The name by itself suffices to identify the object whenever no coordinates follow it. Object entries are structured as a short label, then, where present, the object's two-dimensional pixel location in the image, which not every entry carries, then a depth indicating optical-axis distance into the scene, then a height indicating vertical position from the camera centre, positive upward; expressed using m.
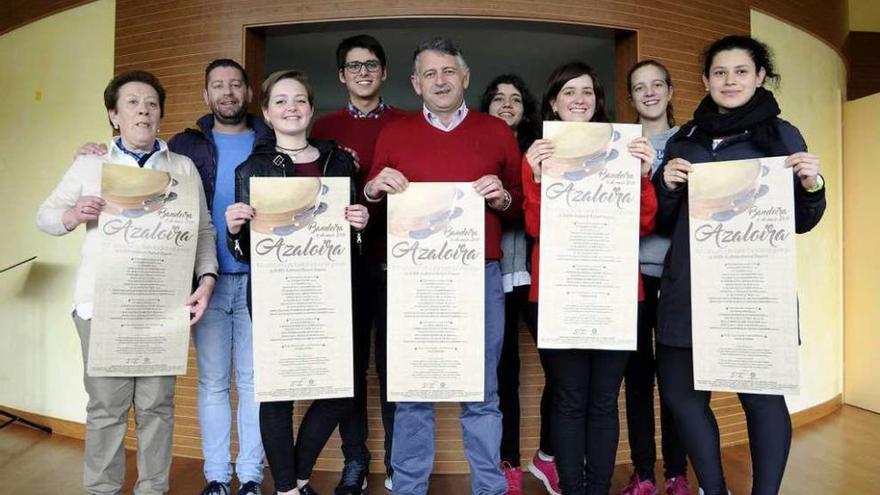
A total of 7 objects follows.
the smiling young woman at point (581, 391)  2.02 -0.44
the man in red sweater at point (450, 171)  2.08 +0.28
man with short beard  2.32 -0.26
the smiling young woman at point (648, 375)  2.33 -0.46
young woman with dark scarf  1.90 +0.16
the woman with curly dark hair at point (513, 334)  2.56 -0.33
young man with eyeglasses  2.41 +0.45
